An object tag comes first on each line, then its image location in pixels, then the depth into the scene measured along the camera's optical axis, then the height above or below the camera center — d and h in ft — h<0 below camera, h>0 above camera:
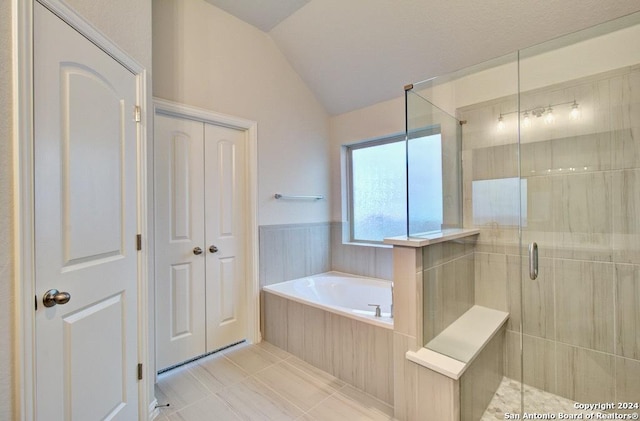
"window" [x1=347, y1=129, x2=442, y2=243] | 6.52 +0.76
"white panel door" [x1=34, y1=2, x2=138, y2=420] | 3.39 -0.17
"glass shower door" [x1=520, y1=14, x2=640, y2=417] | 5.42 -0.23
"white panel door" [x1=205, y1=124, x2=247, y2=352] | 7.77 -0.62
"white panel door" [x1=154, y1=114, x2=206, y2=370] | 6.86 -0.69
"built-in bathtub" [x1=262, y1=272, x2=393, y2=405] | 5.87 -2.89
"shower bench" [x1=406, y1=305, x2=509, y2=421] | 4.63 -2.73
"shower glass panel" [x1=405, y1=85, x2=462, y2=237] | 6.34 +1.08
